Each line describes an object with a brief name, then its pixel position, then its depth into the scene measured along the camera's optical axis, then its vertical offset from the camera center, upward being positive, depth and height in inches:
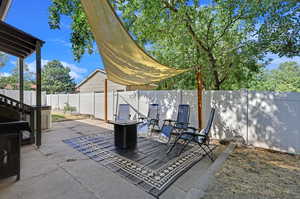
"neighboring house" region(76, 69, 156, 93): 529.3 +64.9
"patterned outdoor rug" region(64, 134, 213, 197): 98.7 -54.5
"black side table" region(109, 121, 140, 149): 161.0 -39.4
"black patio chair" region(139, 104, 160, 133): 237.6 -22.9
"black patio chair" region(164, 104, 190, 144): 188.2 -23.7
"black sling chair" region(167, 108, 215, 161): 134.0 -37.9
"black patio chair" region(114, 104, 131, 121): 234.1 -20.2
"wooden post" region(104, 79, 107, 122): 328.5 -10.8
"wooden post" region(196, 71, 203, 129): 186.2 +3.4
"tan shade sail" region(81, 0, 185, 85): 89.8 +42.3
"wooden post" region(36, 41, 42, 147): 157.8 +8.8
